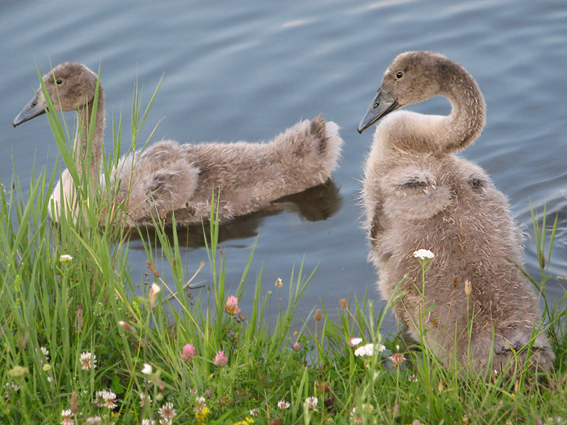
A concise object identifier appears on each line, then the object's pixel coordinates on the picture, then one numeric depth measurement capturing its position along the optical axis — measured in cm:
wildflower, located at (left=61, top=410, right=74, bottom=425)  577
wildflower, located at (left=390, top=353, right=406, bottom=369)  663
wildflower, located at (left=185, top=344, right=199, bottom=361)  626
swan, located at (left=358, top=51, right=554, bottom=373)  749
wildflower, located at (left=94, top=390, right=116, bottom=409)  637
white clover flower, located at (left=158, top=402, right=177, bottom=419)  613
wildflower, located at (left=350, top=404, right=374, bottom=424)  529
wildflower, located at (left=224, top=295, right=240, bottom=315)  686
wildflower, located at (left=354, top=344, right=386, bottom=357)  630
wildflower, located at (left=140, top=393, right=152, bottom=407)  542
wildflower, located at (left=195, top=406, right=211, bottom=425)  607
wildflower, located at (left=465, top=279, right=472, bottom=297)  599
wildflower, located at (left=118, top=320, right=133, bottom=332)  521
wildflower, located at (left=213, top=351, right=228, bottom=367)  641
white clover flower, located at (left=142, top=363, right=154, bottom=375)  488
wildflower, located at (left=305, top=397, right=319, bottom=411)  610
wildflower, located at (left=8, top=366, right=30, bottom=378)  513
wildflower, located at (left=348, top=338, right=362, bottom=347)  633
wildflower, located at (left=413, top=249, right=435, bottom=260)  690
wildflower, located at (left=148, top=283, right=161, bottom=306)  499
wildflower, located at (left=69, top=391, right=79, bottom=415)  516
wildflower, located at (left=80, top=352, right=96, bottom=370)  646
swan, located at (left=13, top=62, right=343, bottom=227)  1223
